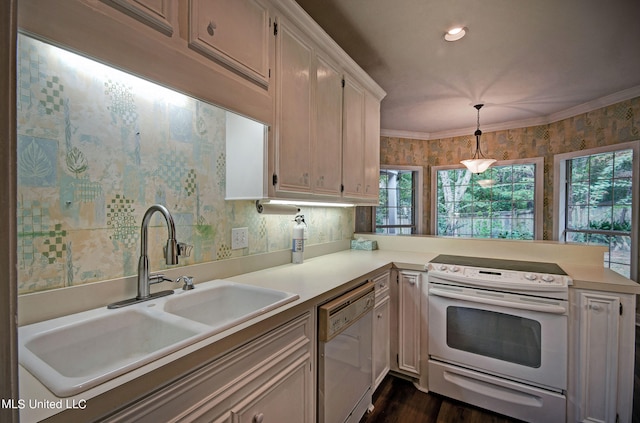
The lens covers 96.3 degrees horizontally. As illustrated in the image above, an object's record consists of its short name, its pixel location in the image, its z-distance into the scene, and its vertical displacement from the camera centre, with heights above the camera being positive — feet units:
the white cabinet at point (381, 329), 6.41 -2.81
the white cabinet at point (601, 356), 5.24 -2.73
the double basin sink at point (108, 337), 2.27 -1.29
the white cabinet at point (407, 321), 7.07 -2.79
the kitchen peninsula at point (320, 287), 2.05 -1.28
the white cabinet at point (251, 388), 2.41 -1.83
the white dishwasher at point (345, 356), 4.42 -2.56
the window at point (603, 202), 10.64 +0.38
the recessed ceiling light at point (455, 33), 6.56 +4.14
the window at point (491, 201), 13.84 +0.50
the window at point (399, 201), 15.03 +0.50
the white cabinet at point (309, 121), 4.78 +1.84
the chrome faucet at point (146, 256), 3.50 -0.58
